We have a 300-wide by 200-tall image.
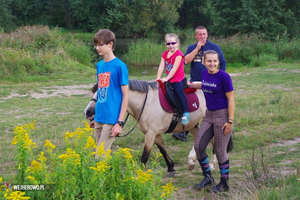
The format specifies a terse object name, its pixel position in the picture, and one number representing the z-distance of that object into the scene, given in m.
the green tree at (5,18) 42.47
